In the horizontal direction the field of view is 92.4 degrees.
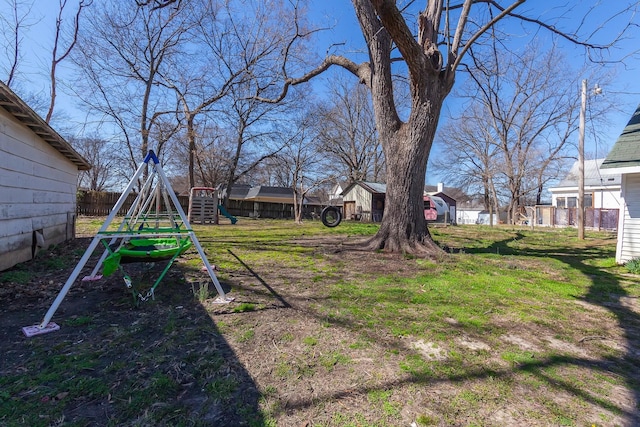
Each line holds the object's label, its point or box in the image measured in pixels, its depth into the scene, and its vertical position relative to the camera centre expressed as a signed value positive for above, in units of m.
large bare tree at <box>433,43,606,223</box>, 23.33 +5.60
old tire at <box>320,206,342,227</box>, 11.72 -0.01
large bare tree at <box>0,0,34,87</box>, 13.70 +6.56
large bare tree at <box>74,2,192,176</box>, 15.55 +7.54
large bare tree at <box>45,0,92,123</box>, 13.98 +7.15
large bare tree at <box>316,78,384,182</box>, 27.58 +7.07
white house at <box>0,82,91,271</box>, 4.59 +0.42
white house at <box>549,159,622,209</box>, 20.83 +2.59
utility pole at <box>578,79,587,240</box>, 10.66 +2.30
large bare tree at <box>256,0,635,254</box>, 5.69 +2.04
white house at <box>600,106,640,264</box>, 5.83 +0.61
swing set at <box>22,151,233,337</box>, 2.64 -0.48
